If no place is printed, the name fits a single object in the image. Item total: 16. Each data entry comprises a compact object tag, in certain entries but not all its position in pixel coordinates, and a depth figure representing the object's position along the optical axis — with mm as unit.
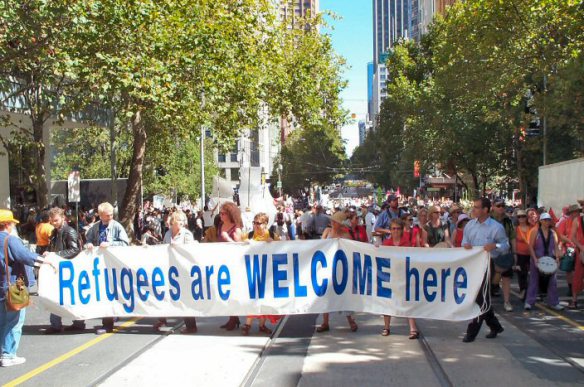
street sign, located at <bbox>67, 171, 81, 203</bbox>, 23031
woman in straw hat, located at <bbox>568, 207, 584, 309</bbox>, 11133
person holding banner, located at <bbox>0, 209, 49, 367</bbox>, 7133
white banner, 8594
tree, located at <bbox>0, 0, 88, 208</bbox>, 13641
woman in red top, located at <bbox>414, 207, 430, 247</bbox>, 13396
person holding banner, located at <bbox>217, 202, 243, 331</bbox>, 9305
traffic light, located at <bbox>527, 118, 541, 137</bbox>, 33412
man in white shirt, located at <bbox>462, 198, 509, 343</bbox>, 8227
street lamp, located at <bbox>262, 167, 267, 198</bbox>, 28180
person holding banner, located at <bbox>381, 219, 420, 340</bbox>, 8578
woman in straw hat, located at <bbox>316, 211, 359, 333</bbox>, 9086
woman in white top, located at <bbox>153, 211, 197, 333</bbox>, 9352
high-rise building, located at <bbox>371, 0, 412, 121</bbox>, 58875
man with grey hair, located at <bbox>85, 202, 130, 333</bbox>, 9203
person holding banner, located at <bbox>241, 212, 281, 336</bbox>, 8938
